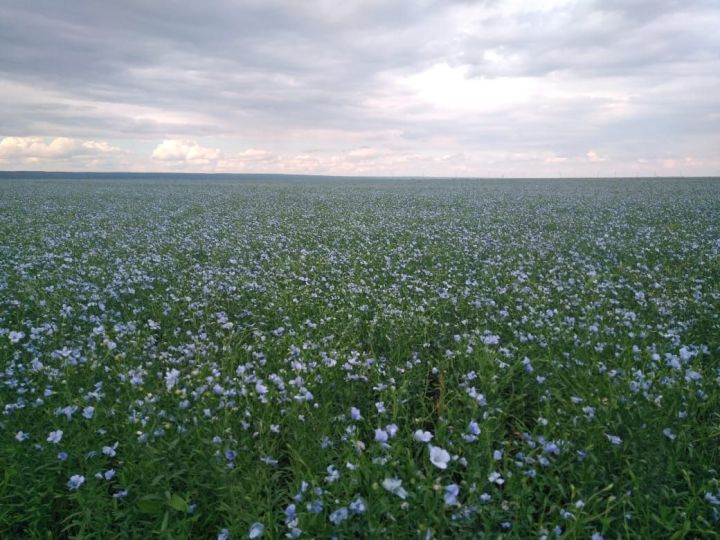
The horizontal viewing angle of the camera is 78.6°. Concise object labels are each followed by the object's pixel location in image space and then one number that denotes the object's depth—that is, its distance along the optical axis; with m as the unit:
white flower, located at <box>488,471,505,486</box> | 2.54
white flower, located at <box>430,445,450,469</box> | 2.35
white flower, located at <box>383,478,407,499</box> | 2.17
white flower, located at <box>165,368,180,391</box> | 3.38
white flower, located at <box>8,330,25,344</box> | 4.41
